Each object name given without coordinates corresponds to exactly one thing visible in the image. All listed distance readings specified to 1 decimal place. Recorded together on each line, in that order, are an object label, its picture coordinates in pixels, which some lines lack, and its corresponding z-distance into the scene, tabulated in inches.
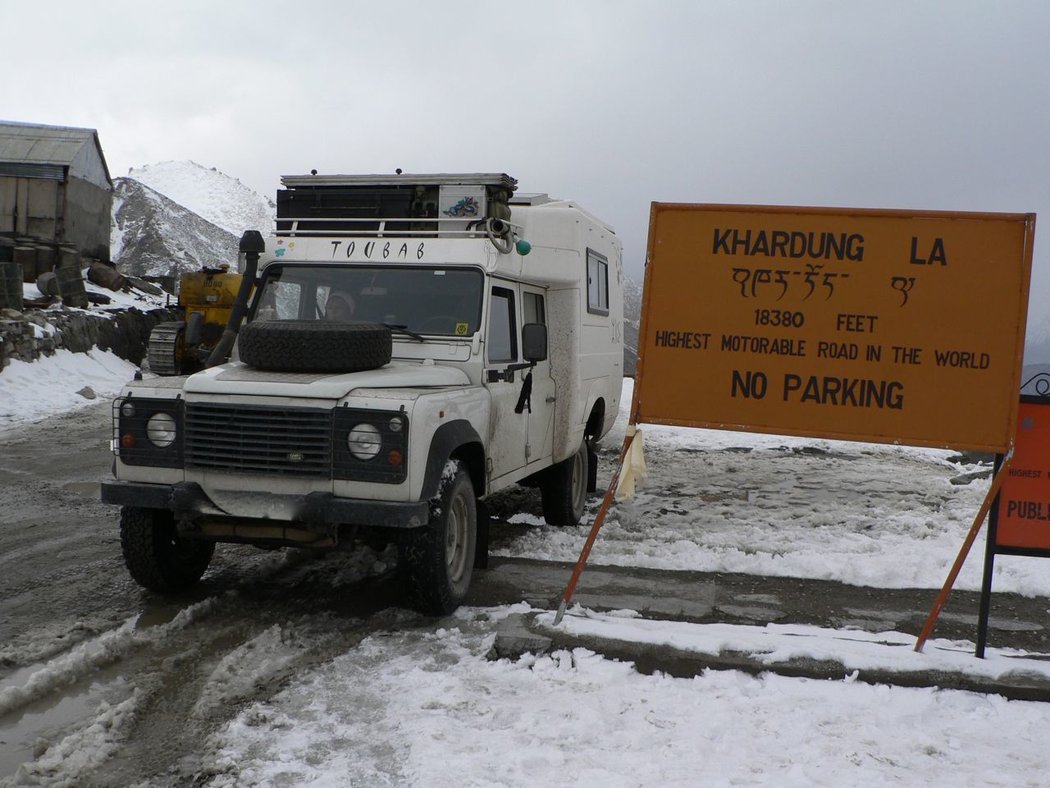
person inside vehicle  239.5
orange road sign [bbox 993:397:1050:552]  195.2
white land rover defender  189.2
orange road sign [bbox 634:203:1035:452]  194.9
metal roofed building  983.6
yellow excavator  239.5
